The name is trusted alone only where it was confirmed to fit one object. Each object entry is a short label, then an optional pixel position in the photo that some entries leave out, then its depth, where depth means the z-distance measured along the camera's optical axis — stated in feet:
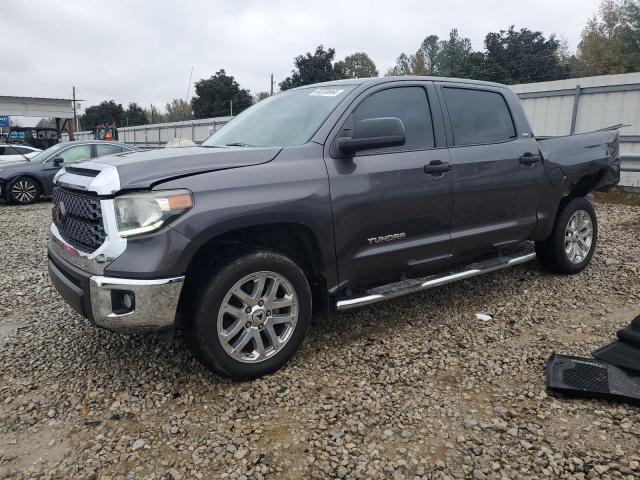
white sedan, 44.90
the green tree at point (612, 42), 127.44
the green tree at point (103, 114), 227.20
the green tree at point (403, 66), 225.29
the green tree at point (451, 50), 230.81
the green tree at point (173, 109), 224.37
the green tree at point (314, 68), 139.44
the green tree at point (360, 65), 215.16
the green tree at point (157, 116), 256.81
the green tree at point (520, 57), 148.66
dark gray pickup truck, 8.82
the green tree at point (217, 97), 142.72
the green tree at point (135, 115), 221.25
